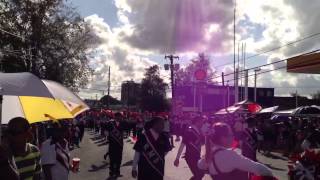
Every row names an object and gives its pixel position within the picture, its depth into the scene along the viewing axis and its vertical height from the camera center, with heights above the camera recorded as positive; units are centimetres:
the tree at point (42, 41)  1929 +345
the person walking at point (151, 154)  469 -97
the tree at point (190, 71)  4865 +395
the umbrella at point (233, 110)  1622 -92
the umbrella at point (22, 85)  267 +6
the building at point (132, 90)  6709 +59
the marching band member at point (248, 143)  701 -119
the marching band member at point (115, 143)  863 -150
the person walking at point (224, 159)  288 -65
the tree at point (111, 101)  7167 -214
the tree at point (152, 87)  5961 +121
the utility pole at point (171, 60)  3737 +411
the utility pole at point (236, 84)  2393 +74
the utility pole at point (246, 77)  2187 +123
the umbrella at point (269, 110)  1958 -111
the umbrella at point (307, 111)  1562 -91
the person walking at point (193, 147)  659 -122
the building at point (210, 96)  4630 -49
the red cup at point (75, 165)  468 -115
